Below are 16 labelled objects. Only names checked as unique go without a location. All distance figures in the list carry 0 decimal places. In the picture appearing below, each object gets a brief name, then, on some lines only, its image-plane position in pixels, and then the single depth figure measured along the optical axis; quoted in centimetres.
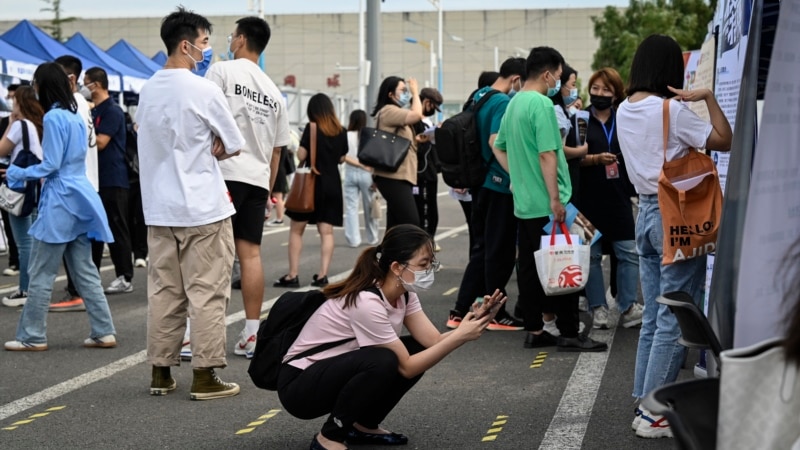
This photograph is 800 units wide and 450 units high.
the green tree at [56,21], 3822
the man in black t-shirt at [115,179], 1079
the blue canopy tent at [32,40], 1909
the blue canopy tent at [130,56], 2541
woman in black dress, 1141
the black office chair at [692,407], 258
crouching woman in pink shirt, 493
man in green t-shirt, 740
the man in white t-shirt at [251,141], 717
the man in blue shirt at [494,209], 825
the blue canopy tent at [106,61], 2158
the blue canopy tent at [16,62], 1580
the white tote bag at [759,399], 254
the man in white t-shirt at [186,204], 636
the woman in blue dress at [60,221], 795
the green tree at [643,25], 3161
